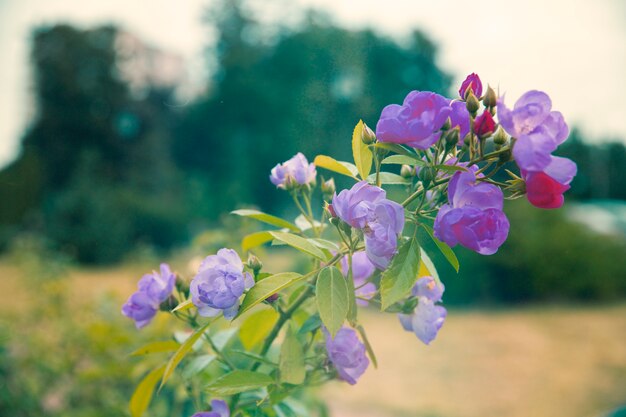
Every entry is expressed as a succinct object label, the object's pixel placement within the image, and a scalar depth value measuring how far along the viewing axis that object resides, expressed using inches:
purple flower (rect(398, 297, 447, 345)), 24.4
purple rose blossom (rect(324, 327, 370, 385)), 23.7
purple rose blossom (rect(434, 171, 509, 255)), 18.9
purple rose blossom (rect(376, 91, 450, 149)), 20.1
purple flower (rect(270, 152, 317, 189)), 27.5
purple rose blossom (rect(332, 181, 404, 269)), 19.6
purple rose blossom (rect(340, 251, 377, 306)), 26.0
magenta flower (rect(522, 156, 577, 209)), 19.0
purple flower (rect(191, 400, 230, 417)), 23.2
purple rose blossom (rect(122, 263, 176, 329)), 26.4
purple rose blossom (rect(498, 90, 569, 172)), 18.5
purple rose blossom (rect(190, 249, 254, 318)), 20.0
